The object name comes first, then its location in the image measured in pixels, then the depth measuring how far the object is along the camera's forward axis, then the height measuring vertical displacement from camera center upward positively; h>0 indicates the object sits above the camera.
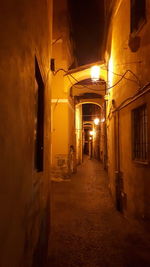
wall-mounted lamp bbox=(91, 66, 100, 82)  7.35 +2.48
